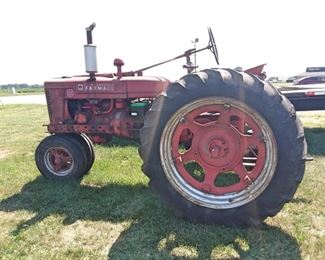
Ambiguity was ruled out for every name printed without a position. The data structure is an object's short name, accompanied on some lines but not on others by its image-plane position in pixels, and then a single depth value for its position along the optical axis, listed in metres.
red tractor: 3.06
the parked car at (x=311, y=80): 23.45
